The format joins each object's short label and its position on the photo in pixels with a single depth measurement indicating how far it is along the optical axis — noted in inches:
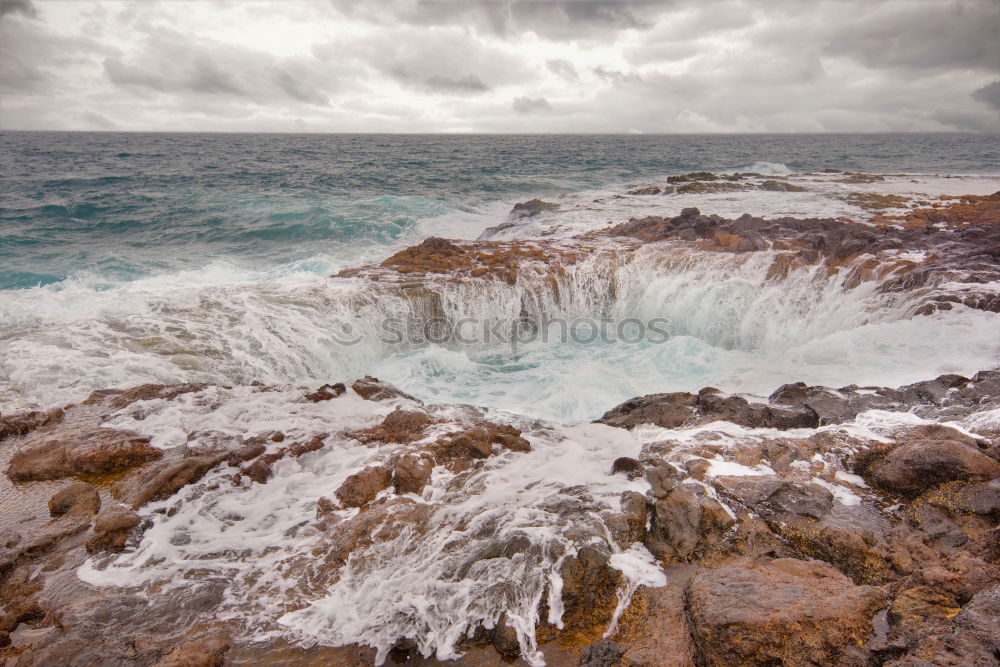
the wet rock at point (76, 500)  216.8
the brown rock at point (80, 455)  242.4
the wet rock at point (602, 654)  145.0
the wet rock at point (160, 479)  227.5
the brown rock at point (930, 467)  197.6
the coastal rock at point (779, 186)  1186.6
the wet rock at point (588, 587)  163.3
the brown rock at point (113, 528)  196.2
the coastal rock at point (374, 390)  334.6
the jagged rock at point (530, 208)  1019.4
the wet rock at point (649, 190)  1245.1
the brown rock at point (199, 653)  144.3
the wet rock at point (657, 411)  299.9
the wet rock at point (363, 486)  227.0
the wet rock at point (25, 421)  276.5
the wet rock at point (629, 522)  193.5
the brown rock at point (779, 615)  133.7
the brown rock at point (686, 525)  187.3
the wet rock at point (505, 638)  152.8
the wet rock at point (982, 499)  179.9
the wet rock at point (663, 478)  217.2
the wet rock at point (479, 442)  263.3
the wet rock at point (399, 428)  278.2
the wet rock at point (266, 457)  246.4
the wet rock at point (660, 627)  143.6
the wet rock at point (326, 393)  325.4
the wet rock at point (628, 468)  233.0
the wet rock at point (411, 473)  234.8
